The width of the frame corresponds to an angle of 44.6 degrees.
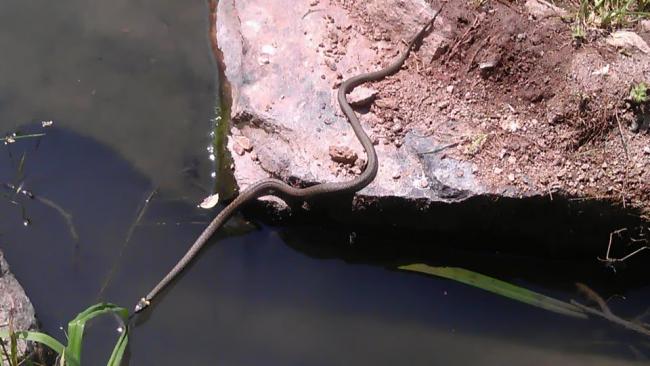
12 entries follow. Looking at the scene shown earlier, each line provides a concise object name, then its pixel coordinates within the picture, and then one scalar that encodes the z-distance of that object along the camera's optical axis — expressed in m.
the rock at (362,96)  5.46
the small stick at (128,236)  5.01
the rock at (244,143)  5.54
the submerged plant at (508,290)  5.16
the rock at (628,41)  5.57
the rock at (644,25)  5.77
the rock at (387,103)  5.51
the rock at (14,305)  4.49
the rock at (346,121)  5.21
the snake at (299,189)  5.08
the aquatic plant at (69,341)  3.95
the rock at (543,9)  5.74
